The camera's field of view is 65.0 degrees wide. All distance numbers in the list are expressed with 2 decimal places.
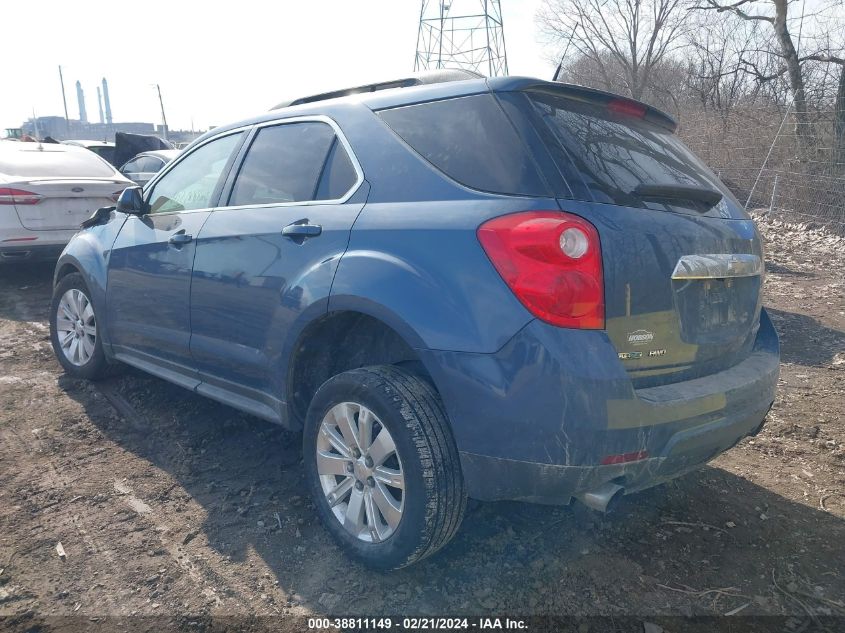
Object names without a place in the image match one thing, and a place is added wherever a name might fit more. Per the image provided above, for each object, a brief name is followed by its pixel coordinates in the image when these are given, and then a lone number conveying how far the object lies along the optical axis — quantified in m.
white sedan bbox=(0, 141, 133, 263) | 6.93
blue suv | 2.15
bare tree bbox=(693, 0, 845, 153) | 12.80
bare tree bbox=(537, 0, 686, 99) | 25.06
